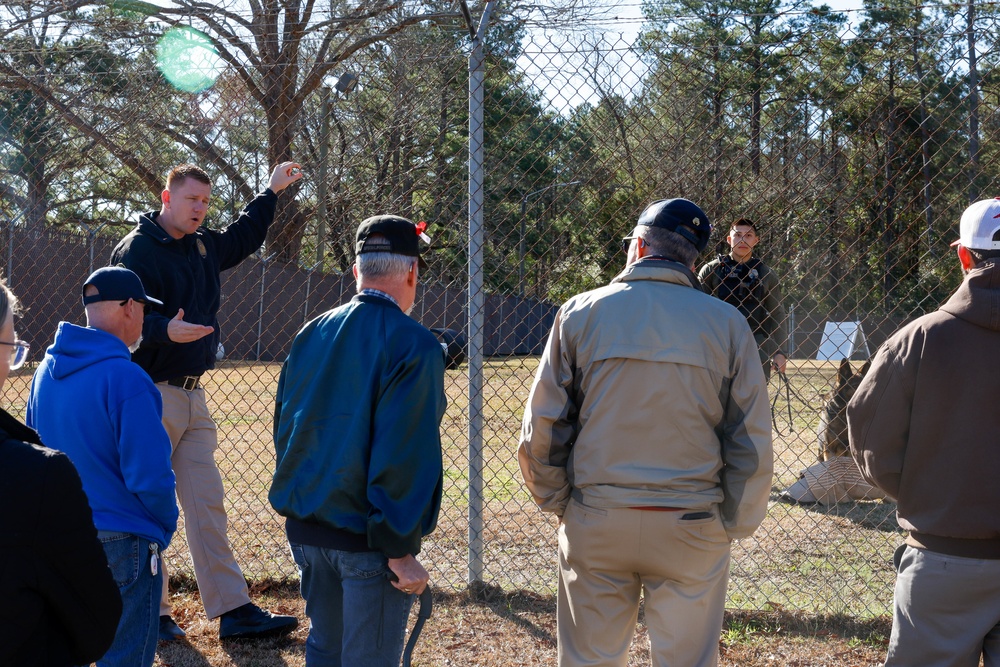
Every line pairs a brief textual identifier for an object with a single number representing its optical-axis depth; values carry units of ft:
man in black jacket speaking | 12.66
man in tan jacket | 8.55
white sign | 18.30
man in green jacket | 8.04
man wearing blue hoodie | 8.70
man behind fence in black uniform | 18.78
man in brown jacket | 8.11
